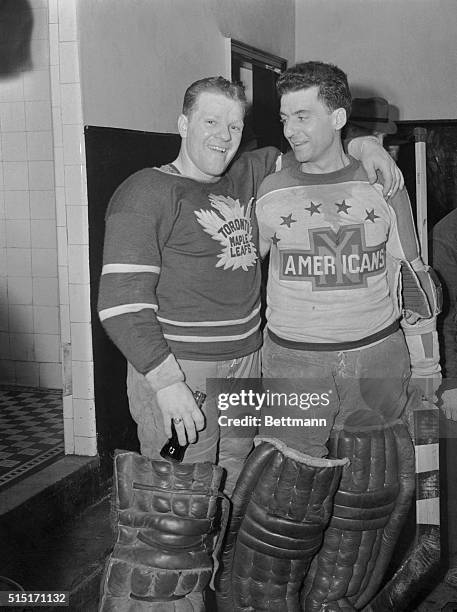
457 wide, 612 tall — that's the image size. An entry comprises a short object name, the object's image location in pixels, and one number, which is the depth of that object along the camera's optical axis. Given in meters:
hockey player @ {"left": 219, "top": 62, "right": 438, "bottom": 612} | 1.39
